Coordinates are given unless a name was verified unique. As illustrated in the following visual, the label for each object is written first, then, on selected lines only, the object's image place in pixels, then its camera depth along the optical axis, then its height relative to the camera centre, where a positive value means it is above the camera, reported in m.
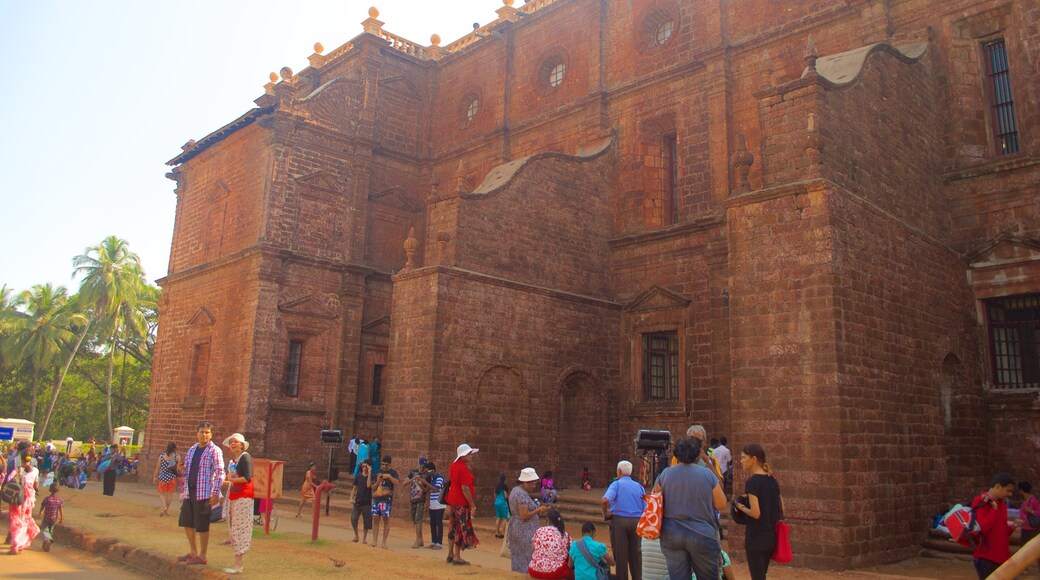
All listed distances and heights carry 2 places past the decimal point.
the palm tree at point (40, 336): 43.31 +5.01
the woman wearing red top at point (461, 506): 9.84 -0.90
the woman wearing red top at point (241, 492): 8.39 -0.70
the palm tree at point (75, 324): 42.56 +5.87
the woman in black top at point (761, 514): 6.31 -0.55
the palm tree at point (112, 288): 42.34 +7.70
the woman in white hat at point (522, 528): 8.27 -0.95
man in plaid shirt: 8.45 -0.68
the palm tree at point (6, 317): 43.53 +6.26
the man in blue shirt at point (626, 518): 7.56 -0.73
